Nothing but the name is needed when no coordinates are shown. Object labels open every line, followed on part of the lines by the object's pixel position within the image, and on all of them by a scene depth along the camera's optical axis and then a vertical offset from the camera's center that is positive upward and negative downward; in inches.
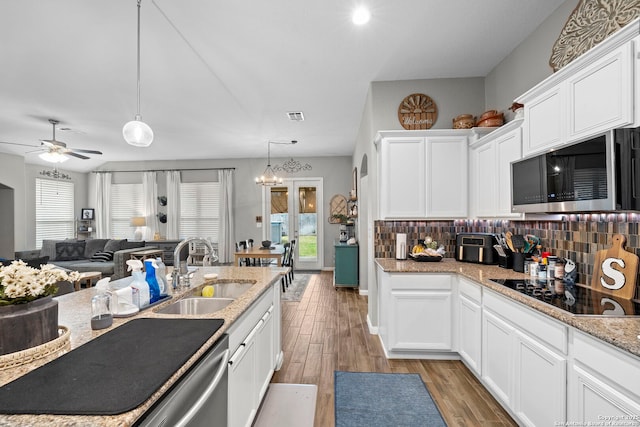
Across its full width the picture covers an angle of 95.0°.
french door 296.2 -0.6
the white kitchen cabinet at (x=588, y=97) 55.6 +26.8
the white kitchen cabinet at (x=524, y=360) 58.9 -33.8
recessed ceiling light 87.5 +61.8
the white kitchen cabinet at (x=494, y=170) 95.4 +16.9
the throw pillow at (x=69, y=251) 249.8 -27.9
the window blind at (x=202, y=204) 307.3 +14.4
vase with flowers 35.9 -11.4
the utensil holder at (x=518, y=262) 96.0 -15.0
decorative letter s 67.7 -13.7
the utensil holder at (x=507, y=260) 101.2 -15.1
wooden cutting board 65.7 -12.8
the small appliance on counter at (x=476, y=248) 110.9 -12.4
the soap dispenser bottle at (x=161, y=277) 67.6 -13.8
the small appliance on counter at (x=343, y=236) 231.6 -15.5
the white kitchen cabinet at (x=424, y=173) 121.6 +18.1
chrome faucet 76.8 -12.7
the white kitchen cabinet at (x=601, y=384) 44.0 -27.9
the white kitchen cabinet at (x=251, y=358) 58.2 -33.8
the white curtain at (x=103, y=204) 313.3 +15.2
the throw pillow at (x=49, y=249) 251.1 -26.3
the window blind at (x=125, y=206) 314.3 +13.0
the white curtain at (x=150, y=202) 306.7 +16.8
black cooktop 57.4 -18.6
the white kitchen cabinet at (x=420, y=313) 106.5 -35.3
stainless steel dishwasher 34.4 -24.4
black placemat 29.1 -18.5
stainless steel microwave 56.1 +9.0
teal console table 215.0 -35.3
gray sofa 227.0 -28.3
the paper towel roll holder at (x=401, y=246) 125.9 -12.6
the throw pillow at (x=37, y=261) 157.8 -23.5
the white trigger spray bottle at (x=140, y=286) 59.1 -13.9
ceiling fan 168.0 +39.8
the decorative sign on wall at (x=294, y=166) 298.2 +52.2
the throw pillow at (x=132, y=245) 253.3 -23.3
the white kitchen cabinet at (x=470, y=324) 90.0 -35.0
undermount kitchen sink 73.4 -22.4
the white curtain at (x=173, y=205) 306.2 +13.5
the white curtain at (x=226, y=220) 299.9 -2.4
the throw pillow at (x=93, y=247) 255.3 -25.1
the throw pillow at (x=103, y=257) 241.0 -31.9
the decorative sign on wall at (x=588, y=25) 69.0 +49.7
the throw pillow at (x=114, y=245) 250.0 -23.2
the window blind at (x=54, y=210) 279.4 +8.4
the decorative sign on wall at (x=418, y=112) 132.3 +47.2
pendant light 85.9 +25.3
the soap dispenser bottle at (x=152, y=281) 64.1 -14.0
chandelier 243.1 +31.5
